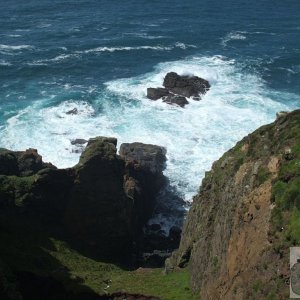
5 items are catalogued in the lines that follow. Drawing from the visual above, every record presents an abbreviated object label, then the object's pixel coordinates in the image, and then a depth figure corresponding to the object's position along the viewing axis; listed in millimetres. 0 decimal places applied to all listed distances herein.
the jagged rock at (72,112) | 94125
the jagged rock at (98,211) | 61625
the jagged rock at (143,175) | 68438
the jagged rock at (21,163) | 65312
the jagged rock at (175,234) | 66188
